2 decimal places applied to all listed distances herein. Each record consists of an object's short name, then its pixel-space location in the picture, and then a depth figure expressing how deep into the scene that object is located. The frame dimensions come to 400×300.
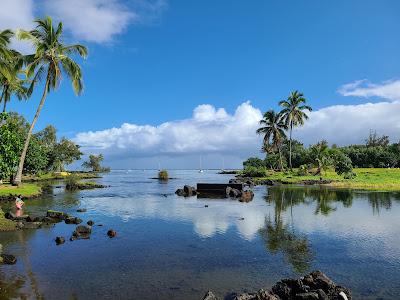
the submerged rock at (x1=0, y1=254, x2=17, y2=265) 18.17
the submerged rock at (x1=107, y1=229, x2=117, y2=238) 25.48
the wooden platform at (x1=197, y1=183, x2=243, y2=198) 62.57
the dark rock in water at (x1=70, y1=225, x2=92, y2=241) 24.87
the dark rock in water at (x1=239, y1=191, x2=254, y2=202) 51.24
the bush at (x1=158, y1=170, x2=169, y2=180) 124.36
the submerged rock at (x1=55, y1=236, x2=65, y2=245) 22.88
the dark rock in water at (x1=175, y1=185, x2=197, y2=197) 60.85
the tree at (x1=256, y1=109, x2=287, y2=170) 103.12
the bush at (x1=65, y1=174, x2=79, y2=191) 72.68
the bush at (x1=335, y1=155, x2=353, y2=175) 88.56
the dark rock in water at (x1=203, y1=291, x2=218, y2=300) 12.67
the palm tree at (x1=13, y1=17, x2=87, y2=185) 50.22
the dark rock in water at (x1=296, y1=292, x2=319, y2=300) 12.93
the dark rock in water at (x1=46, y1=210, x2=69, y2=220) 32.25
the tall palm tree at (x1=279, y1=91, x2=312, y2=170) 97.88
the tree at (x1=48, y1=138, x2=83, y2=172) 122.69
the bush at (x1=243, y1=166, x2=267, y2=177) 107.19
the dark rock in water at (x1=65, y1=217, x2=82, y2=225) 30.42
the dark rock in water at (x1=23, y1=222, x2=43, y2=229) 27.84
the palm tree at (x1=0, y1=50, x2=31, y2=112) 44.44
